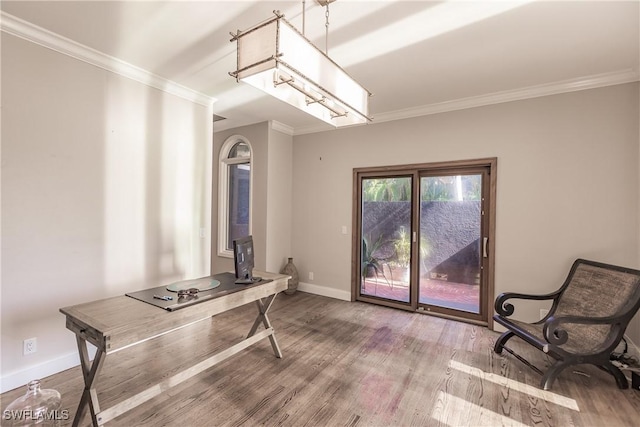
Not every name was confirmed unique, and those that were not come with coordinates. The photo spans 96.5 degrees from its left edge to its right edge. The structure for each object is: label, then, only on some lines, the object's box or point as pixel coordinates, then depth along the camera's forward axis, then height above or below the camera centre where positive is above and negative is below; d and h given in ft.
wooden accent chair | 7.20 -2.90
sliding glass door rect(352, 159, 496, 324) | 11.43 -1.17
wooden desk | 5.14 -2.32
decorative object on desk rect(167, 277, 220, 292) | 7.37 -2.08
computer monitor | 7.97 -1.50
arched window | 16.19 +0.85
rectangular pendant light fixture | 4.88 +2.64
